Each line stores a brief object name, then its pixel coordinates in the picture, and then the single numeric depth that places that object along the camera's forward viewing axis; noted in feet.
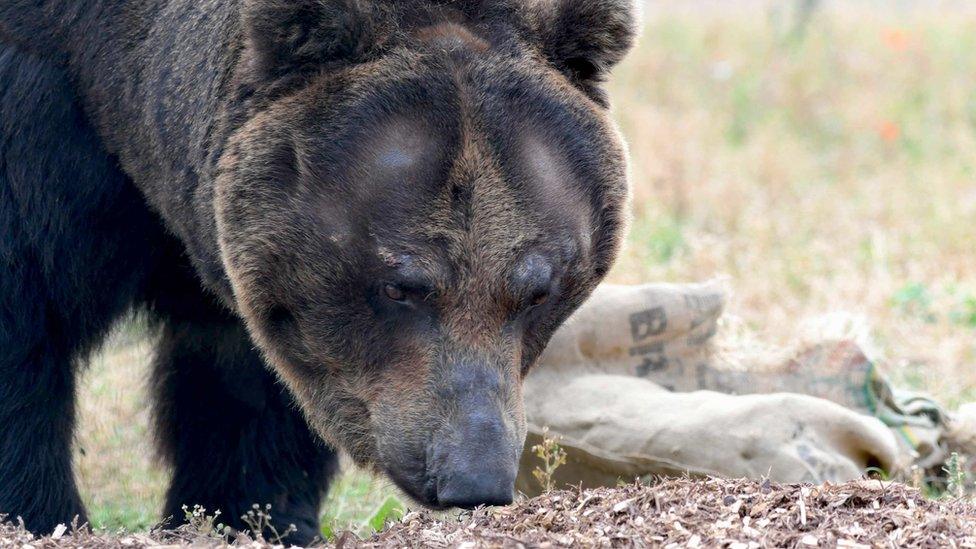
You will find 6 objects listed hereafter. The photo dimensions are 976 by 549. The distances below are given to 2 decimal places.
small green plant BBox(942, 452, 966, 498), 28.56
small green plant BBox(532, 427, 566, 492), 26.30
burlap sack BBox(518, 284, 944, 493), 31.17
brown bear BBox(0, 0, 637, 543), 22.21
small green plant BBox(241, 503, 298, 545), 31.79
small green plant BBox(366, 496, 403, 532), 31.09
